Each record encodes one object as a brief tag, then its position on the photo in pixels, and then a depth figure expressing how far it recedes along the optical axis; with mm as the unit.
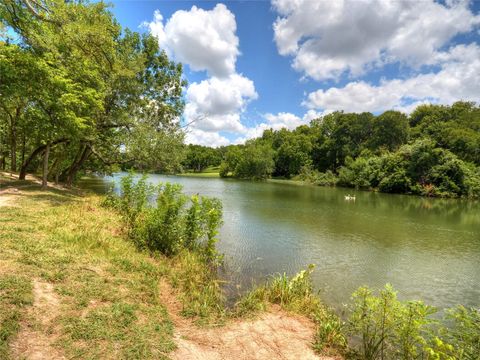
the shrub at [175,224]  8948
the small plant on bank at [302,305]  5513
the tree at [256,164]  78750
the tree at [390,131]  64375
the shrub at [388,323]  4695
